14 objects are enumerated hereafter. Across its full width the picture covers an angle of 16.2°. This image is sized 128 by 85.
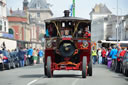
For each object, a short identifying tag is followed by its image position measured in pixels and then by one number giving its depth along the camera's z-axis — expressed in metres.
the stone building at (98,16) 186.25
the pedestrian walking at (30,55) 43.25
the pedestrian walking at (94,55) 42.99
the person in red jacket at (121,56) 27.23
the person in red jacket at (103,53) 45.16
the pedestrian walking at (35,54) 46.72
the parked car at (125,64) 24.17
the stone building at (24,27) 95.31
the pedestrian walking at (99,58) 46.90
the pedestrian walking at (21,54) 39.46
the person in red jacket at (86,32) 22.84
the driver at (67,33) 22.38
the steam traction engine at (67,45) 21.98
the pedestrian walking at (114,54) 30.41
